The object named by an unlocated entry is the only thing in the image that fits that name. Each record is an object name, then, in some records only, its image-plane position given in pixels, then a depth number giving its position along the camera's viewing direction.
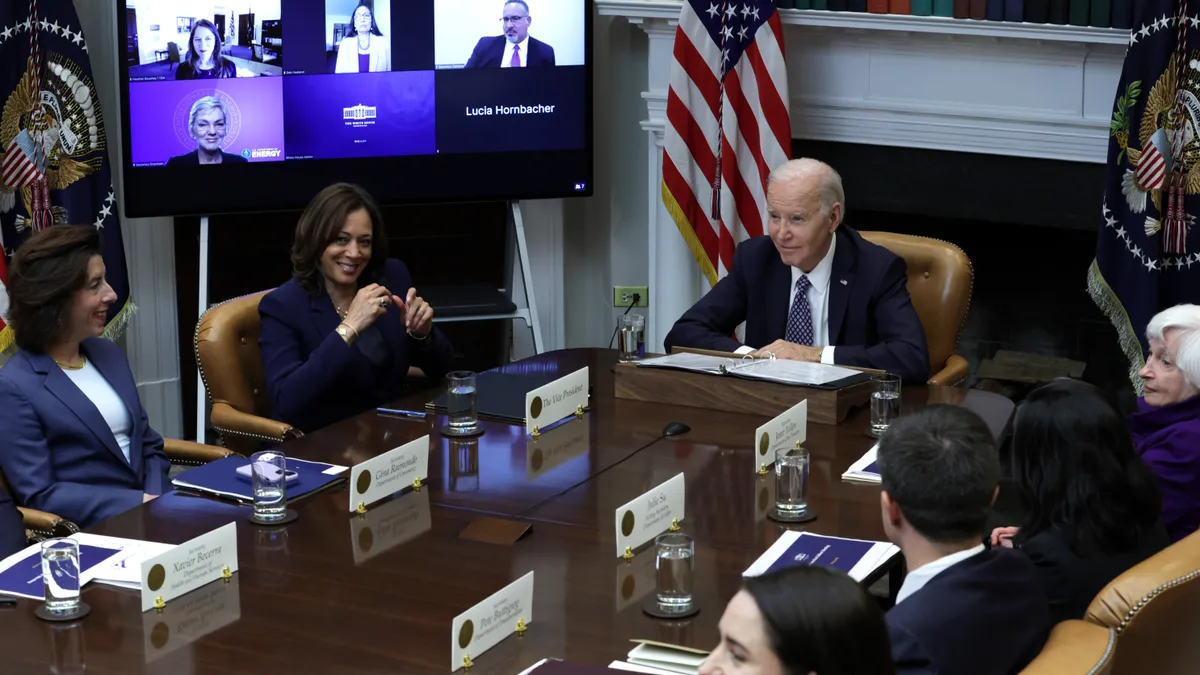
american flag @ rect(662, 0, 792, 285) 5.03
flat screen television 4.88
